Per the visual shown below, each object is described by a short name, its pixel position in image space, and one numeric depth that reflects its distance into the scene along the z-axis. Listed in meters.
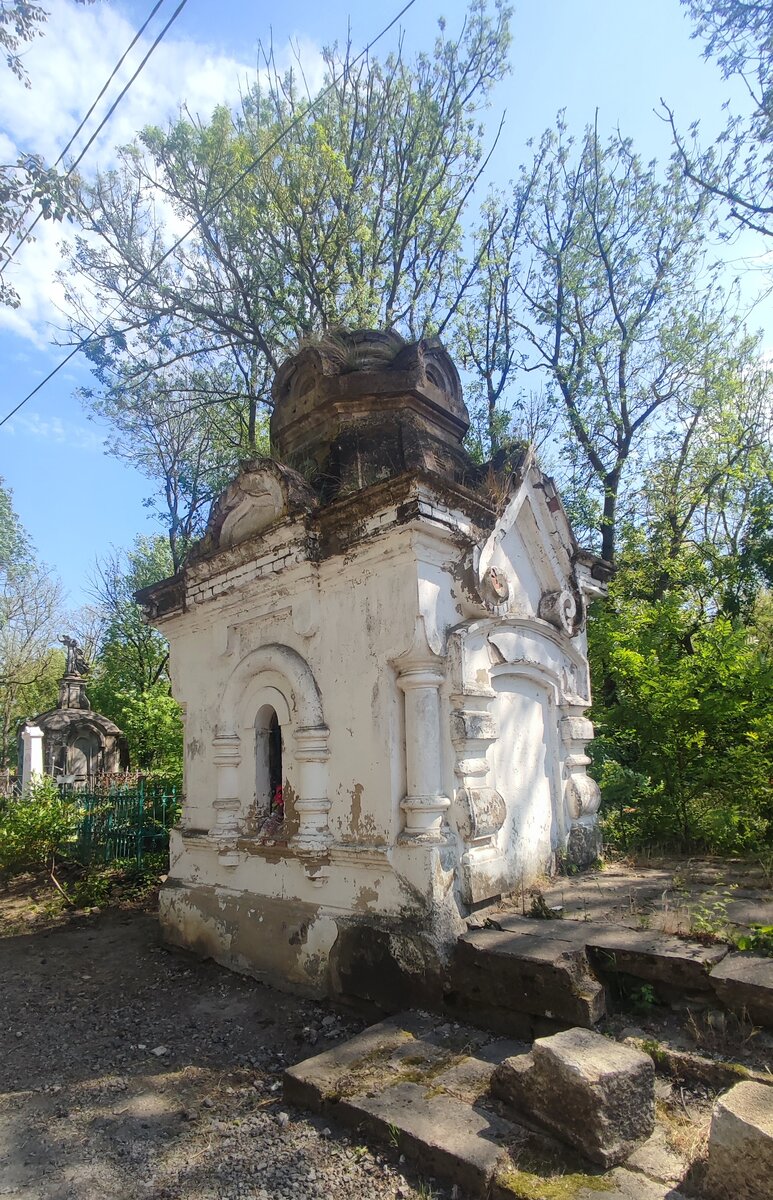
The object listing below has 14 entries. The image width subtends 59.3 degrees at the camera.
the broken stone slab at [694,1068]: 2.78
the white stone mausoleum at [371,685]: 4.30
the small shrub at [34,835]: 9.20
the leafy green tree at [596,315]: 13.24
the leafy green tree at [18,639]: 23.09
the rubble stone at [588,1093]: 2.41
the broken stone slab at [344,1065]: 3.05
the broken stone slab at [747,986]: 2.96
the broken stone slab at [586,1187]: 2.25
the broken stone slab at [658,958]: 3.23
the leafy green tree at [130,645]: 19.67
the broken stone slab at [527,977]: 3.30
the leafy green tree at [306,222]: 11.49
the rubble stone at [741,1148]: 2.04
